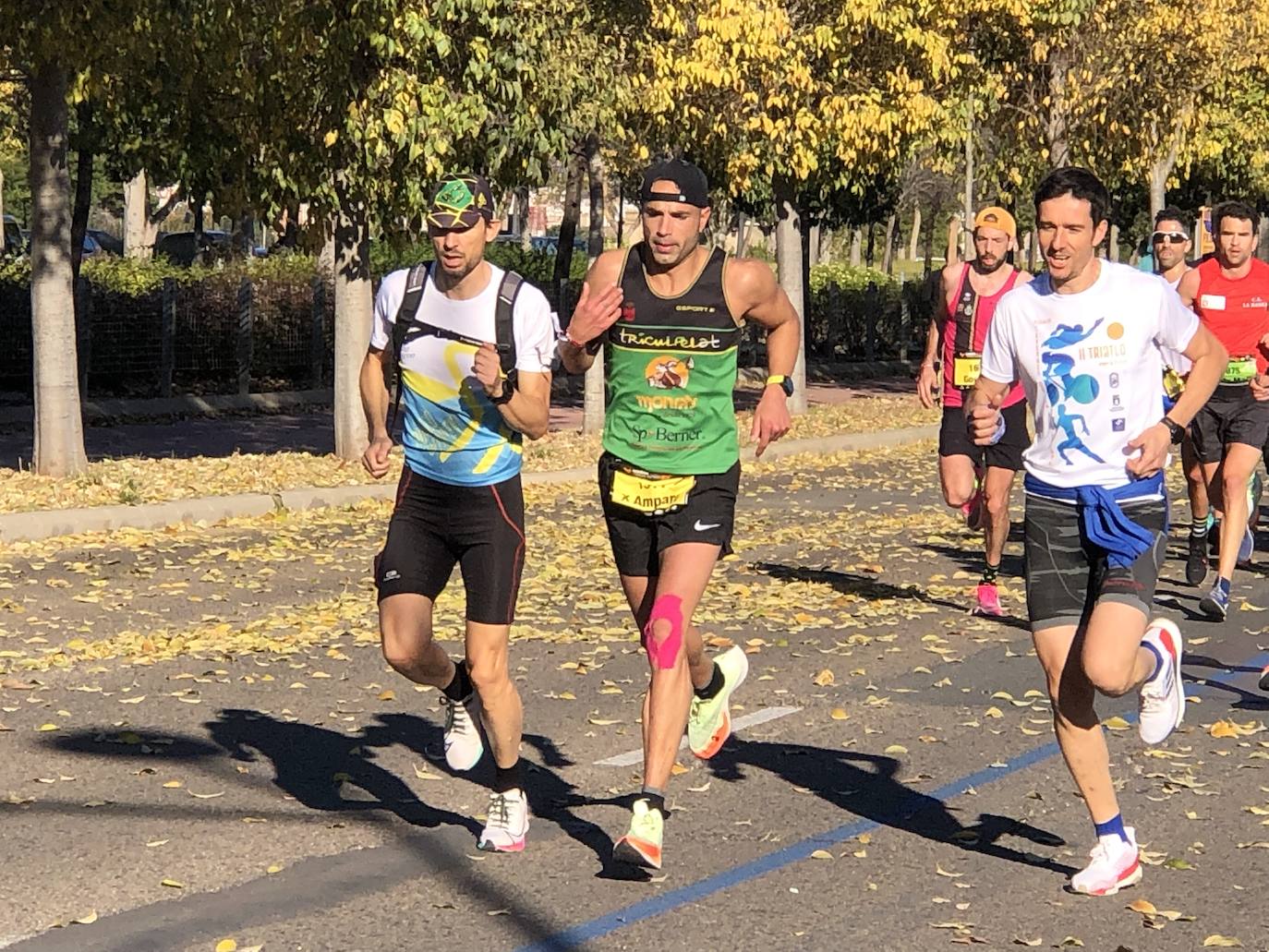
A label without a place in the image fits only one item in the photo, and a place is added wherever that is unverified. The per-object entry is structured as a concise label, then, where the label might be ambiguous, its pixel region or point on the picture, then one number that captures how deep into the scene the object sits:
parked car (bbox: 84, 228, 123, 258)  57.53
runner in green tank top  6.57
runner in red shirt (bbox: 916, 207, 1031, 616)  11.30
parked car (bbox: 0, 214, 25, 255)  45.76
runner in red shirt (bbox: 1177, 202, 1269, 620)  11.44
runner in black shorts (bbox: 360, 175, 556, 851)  6.55
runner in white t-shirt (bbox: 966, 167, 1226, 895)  6.20
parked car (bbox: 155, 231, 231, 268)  49.81
